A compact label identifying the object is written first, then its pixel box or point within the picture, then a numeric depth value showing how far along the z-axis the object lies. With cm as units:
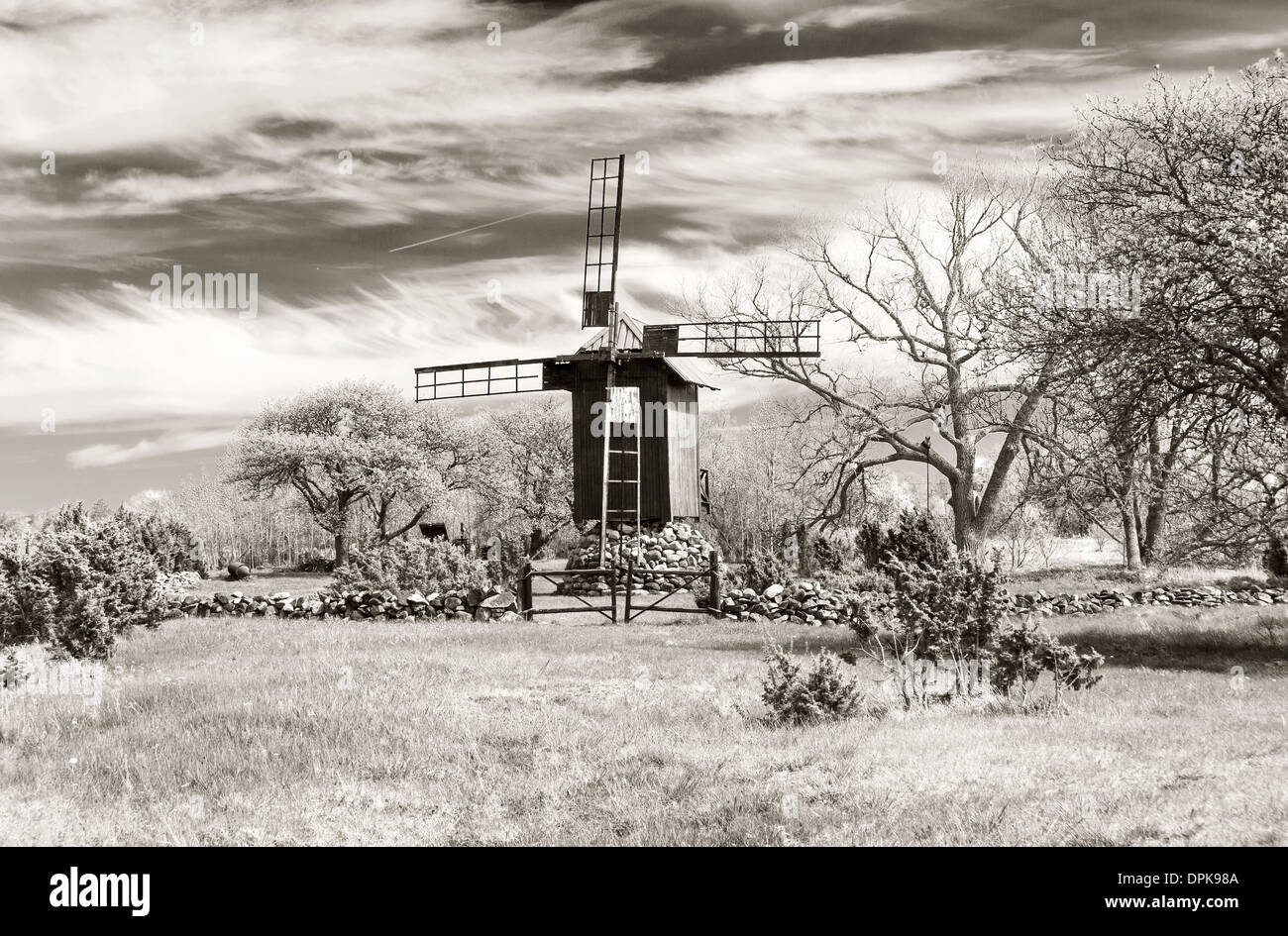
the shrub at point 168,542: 3106
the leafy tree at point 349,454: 4775
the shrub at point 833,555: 2911
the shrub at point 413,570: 2377
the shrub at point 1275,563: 2698
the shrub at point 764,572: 2384
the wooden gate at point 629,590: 2025
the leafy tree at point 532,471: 5244
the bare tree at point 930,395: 3095
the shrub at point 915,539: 2378
